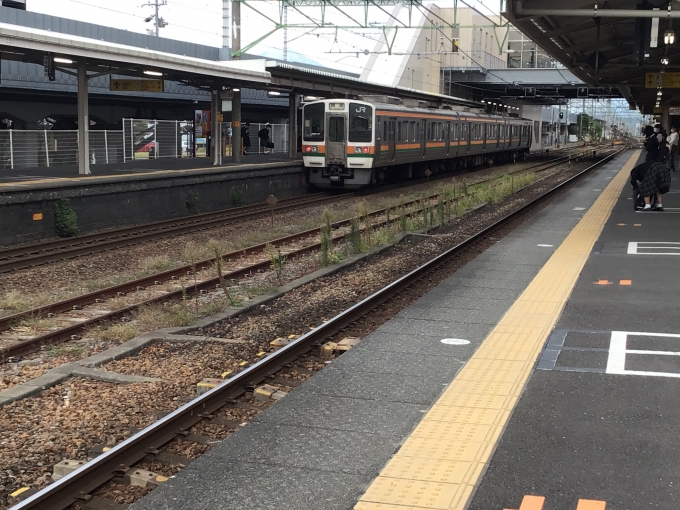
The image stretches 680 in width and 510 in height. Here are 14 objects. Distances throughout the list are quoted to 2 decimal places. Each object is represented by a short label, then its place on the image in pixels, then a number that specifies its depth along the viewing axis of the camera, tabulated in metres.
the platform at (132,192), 14.73
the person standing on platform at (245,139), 36.38
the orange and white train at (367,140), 23.53
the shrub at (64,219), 15.27
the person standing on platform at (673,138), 21.54
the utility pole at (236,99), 25.77
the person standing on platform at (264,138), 37.94
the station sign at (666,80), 24.33
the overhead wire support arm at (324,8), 24.33
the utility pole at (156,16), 46.59
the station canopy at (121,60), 14.73
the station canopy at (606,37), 14.98
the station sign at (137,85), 22.08
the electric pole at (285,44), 42.36
